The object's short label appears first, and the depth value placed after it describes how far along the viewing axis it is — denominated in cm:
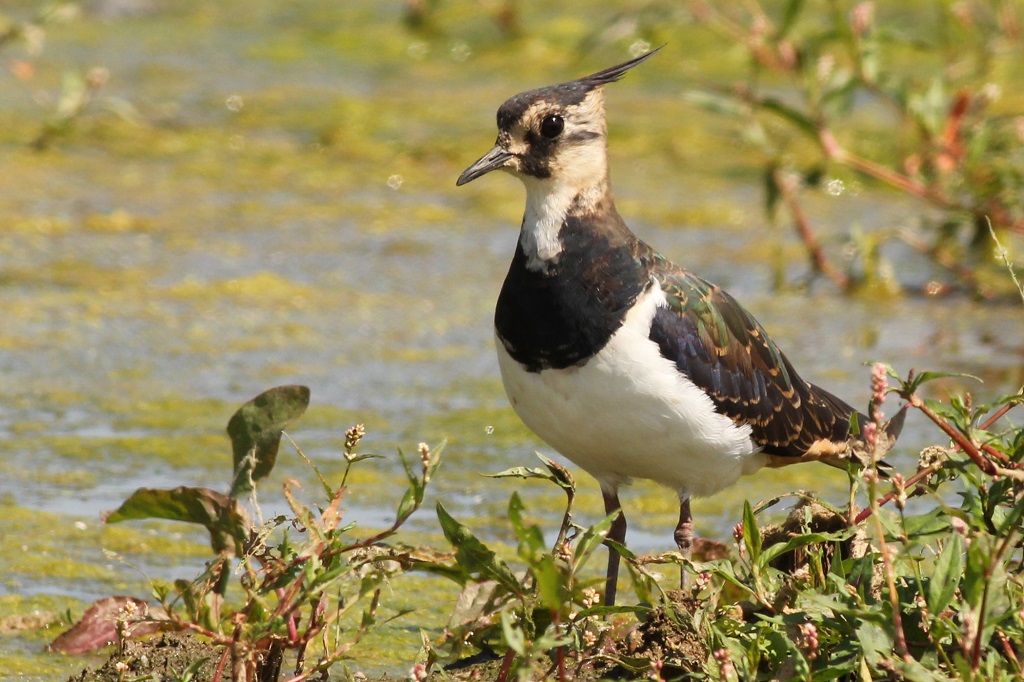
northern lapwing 742
